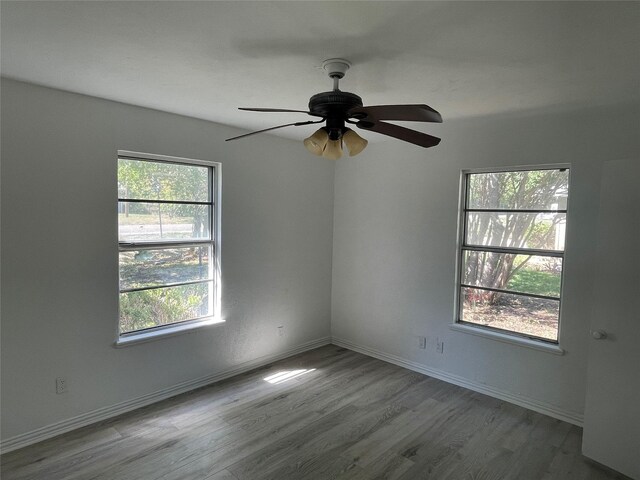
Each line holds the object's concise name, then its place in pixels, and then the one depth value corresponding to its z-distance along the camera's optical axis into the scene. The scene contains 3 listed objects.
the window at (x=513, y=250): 3.11
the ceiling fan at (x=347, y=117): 1.76
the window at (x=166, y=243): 3.04
